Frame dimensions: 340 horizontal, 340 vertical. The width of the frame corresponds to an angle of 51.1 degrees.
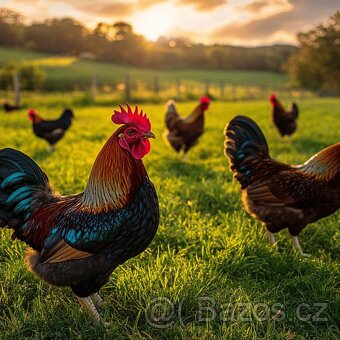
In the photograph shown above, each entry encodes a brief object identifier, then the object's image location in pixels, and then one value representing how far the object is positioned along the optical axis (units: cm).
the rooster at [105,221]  231
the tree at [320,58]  4181
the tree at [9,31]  6456
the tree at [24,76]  2526
